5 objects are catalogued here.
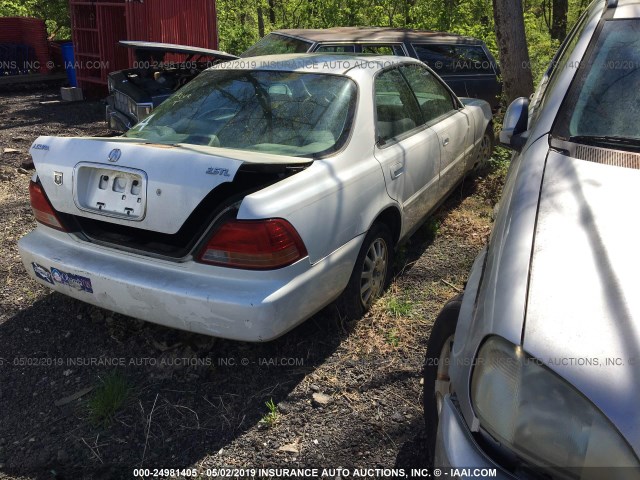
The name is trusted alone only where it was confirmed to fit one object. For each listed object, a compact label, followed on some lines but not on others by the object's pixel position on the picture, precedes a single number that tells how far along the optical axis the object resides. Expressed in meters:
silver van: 1.51
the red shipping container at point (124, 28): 9.91
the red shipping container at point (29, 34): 12.57
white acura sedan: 2.75
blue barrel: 11.42
